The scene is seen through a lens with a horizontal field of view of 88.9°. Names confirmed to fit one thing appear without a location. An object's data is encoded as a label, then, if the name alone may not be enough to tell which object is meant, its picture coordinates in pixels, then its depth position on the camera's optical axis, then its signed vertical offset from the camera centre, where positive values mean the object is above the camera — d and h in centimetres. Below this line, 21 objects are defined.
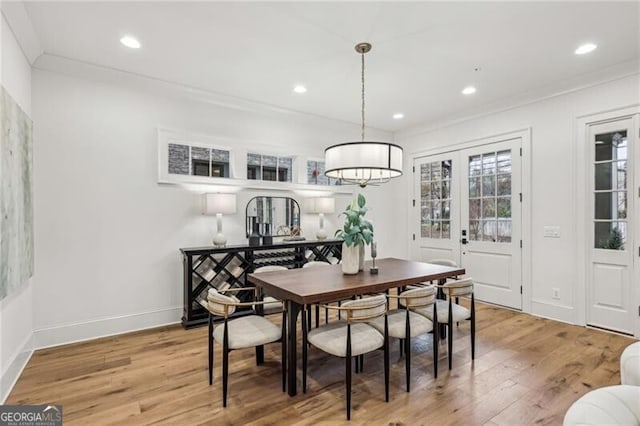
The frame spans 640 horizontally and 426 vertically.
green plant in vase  289 -19
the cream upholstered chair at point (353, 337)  220 -89
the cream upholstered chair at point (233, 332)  231 -89
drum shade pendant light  271 +48
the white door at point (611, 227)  348 -15
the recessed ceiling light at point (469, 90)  408 +157
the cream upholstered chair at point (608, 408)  95 -60
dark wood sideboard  378 -65
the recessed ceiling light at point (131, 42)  290 +156
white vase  302 -42
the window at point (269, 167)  461 +67
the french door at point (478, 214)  446 -1
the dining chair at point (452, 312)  281 -88
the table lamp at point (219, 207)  397 +8
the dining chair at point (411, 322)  250 -89
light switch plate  401 -23
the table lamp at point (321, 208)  492 +9
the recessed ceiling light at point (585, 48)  306 +158
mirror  455 -3
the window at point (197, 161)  402 +68
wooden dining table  236 -57
